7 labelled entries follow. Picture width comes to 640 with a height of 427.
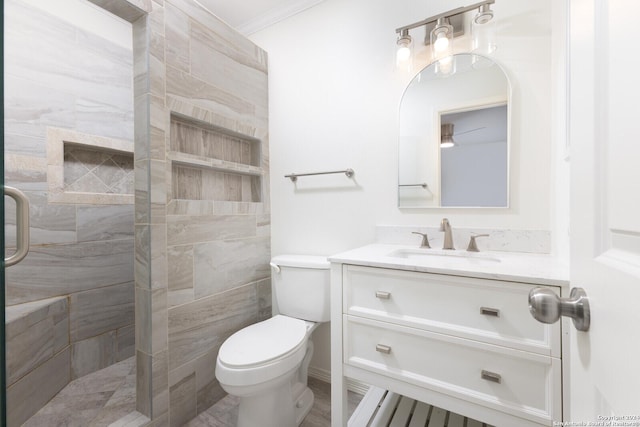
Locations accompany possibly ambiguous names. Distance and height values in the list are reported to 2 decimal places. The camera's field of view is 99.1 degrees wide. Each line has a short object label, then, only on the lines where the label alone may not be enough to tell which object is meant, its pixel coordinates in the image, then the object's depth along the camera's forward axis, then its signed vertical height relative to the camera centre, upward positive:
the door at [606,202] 0.29 +0.01
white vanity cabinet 0.88 -0.50
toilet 1.17 -0.65
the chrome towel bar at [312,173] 1.72 +0.24
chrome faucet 1.41 -0.13
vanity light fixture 1.31 +0.92
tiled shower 1.36 +0.08
